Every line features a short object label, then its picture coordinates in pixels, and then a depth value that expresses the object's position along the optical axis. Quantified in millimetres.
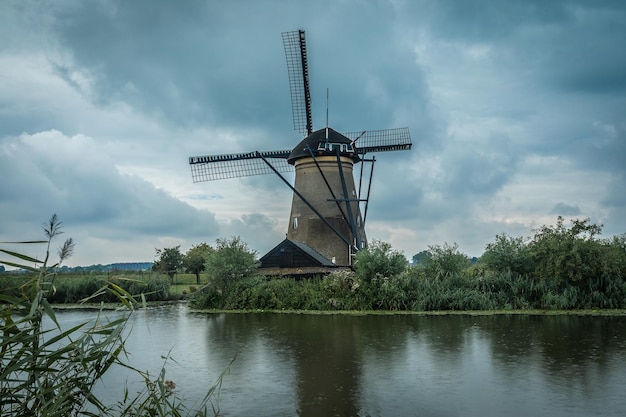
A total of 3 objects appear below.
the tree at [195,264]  50969
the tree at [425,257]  29844
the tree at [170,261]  50441
